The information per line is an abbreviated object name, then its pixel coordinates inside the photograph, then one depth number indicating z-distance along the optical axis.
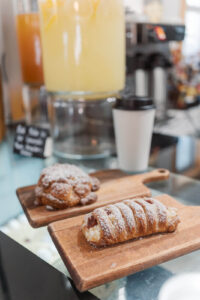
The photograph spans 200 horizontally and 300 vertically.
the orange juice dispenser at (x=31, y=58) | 1.21
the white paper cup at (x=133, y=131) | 0.84
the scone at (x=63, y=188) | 0.66
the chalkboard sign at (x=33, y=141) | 0.99
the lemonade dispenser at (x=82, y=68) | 0.89
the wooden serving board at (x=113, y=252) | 0.46
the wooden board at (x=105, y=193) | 0.65
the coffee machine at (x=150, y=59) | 1.17
